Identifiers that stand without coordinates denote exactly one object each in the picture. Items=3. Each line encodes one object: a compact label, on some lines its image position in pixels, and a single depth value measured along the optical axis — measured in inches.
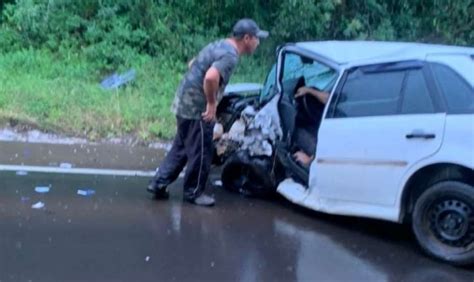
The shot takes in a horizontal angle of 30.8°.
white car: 244.5
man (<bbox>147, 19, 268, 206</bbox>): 287.3
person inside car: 295.1
